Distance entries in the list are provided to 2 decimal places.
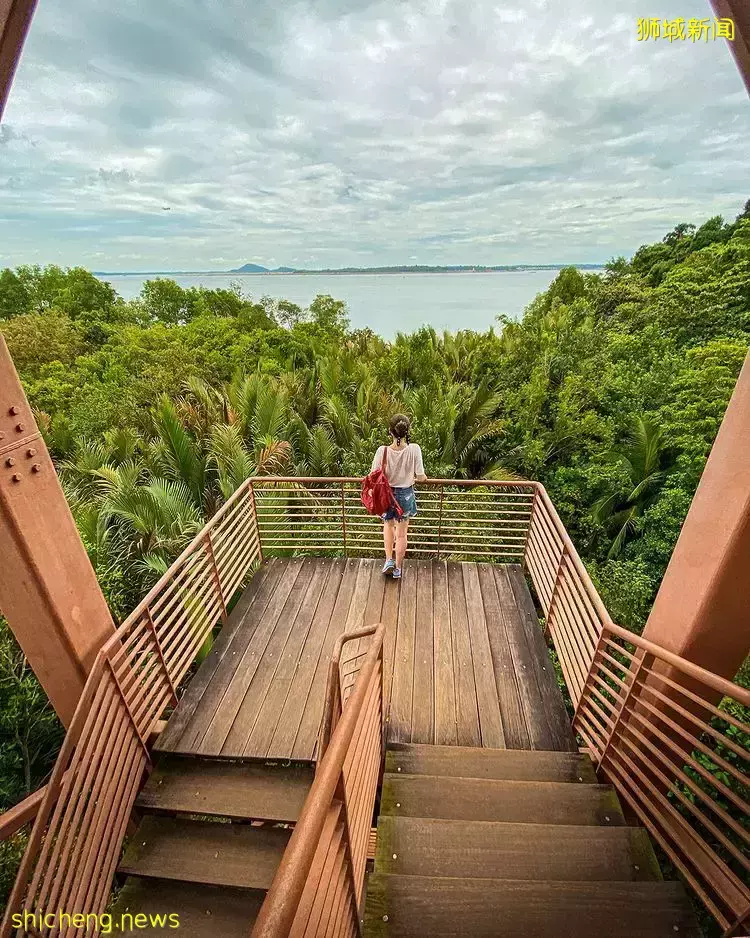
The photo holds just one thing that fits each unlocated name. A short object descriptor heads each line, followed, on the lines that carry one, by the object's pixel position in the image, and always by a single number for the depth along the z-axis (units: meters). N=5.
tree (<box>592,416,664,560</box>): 6.93
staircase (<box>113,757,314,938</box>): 2.50
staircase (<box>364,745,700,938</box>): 1.76
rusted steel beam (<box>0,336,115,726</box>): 2.18
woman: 3.94
